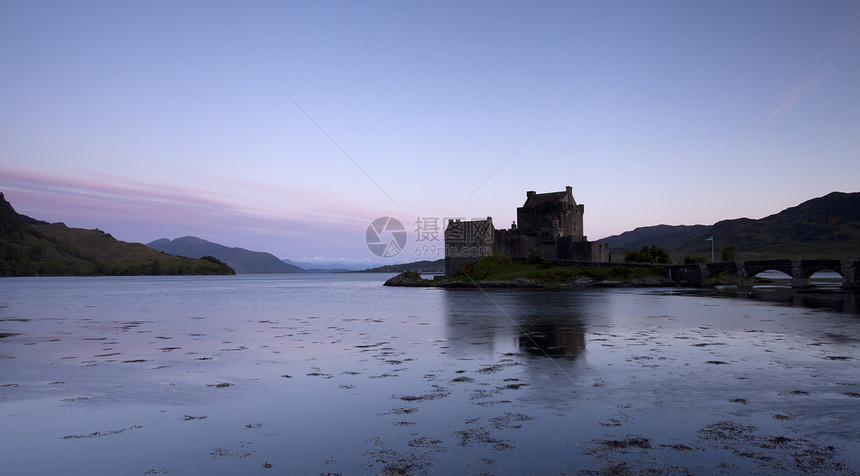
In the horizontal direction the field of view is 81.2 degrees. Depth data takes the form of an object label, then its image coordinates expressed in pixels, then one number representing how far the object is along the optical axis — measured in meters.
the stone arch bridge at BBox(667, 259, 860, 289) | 57.28
